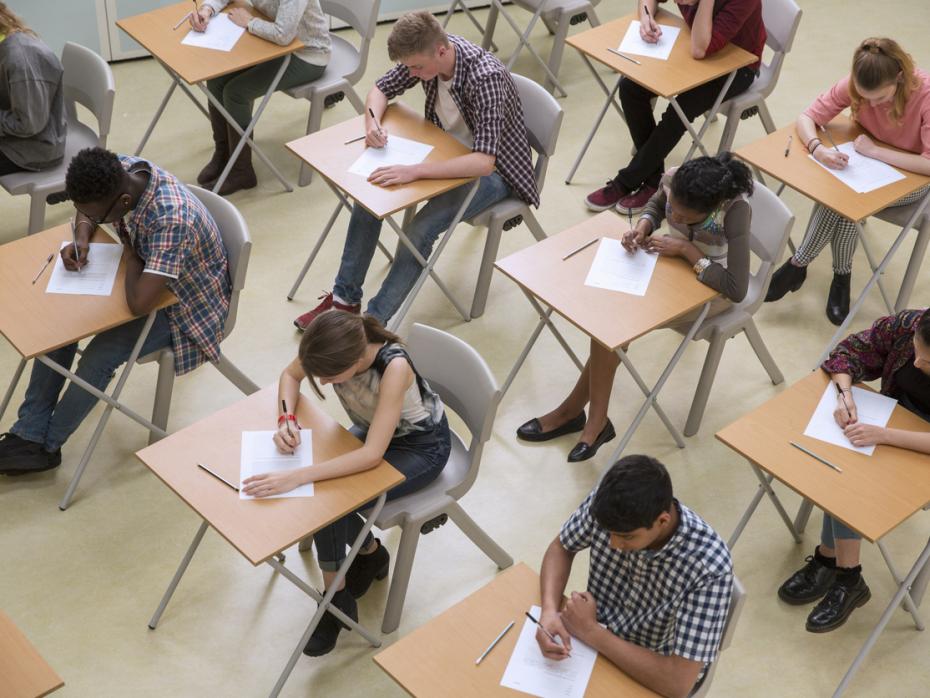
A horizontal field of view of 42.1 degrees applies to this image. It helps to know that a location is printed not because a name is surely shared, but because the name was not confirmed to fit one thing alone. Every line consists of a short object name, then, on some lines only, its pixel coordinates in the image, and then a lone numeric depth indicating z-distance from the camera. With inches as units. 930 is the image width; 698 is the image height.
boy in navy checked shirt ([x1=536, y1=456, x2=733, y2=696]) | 106.7
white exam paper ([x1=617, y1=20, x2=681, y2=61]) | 207.0
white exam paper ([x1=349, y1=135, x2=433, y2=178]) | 179.0
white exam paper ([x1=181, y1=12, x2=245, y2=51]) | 206.2
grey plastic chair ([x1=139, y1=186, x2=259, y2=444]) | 163.2
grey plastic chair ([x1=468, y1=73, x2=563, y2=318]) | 185.2
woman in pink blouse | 177.3
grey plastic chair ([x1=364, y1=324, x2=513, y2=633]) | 141.5
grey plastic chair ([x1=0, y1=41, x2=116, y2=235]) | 195.3
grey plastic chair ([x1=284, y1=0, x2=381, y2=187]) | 216.7
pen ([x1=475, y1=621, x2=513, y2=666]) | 111.4
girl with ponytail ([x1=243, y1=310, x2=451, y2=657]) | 130.3
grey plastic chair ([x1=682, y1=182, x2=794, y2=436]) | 165.9
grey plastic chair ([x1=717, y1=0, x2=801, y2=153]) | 213.9
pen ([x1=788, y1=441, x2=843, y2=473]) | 134.2
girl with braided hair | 155.3
